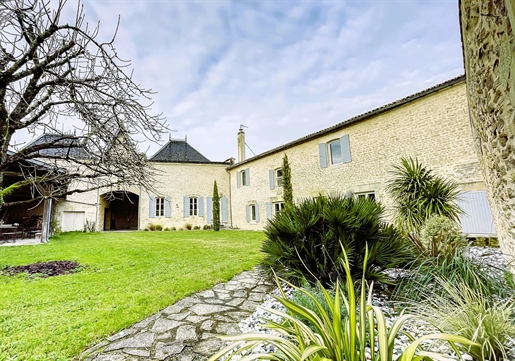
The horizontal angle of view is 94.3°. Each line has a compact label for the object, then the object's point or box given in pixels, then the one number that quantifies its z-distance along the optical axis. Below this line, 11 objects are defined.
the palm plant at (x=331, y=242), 3.26
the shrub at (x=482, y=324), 1.70
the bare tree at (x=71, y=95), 2.46
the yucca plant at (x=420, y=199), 6.05
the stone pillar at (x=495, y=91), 2.12
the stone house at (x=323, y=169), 7.21
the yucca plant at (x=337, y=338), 1.26
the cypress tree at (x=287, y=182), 13.23
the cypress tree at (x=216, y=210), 17.08
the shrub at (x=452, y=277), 2.60
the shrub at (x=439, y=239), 3.89
